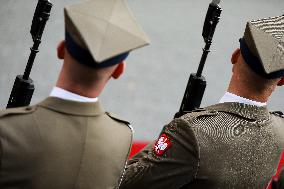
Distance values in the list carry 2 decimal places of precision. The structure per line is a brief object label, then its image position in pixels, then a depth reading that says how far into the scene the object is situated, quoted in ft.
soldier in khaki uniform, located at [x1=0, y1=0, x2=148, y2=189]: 20.66
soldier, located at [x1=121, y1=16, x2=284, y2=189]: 21.88
